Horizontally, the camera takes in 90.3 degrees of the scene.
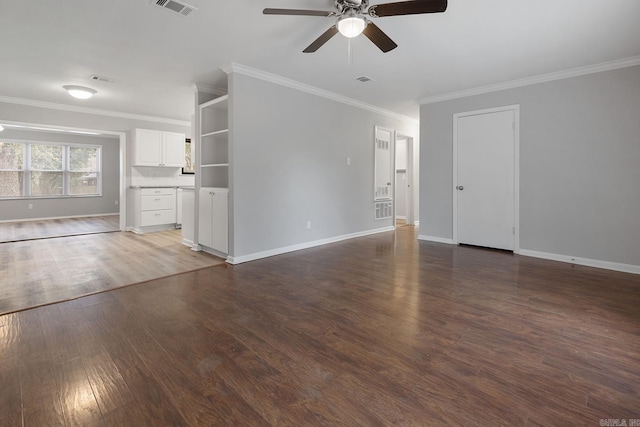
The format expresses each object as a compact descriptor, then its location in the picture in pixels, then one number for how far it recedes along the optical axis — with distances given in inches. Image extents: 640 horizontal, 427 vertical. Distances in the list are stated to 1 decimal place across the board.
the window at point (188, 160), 300.1
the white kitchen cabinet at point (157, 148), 256.4
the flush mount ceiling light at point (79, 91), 186.5
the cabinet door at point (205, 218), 174.2
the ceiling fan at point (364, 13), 82.9
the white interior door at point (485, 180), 180.2
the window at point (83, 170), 345.4
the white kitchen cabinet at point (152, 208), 252.4
